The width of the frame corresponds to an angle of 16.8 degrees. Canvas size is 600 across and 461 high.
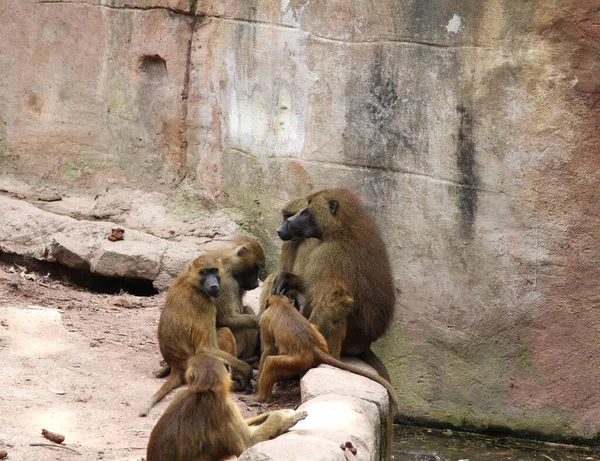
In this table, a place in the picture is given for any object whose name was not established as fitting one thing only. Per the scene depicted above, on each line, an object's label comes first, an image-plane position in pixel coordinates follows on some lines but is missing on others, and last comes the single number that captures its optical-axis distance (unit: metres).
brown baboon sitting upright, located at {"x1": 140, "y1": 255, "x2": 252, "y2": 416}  13.68
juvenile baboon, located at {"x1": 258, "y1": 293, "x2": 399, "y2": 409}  13.46
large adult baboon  14.29
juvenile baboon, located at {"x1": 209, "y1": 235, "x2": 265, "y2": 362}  14.62
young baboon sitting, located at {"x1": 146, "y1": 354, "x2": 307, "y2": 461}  10.34
